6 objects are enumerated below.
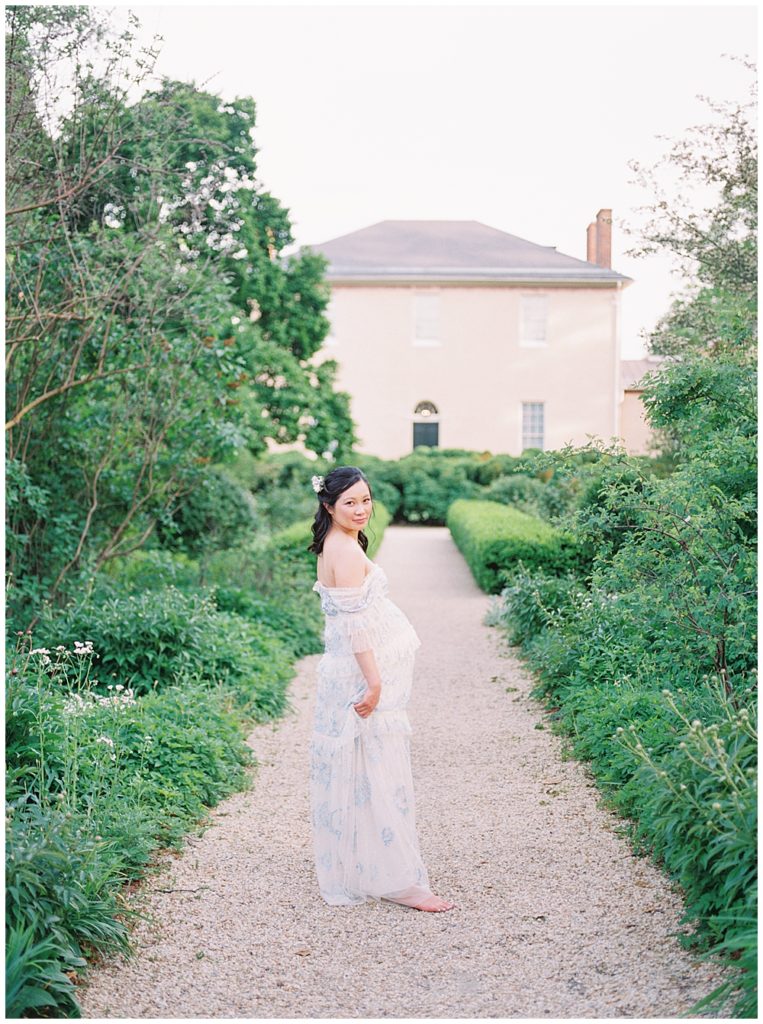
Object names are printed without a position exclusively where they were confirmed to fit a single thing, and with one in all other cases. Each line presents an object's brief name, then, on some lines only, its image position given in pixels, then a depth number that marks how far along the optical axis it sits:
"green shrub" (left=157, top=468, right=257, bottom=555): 10.28
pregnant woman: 3.66
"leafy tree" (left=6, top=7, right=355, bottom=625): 6.20
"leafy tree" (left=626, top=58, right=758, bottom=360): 7.99
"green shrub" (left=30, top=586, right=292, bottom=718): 6.33
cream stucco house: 25.33
